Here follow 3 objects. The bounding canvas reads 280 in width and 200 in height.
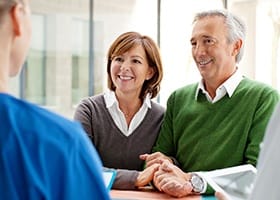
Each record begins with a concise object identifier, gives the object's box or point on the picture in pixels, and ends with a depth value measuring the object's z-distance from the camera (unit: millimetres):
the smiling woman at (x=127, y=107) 2178
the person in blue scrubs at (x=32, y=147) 925
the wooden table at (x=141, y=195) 1806
